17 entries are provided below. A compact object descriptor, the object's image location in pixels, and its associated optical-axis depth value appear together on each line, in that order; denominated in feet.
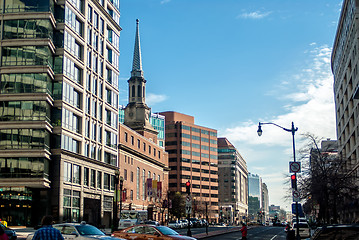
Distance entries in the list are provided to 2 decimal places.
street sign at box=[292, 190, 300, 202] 98.96
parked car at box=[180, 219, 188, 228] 265.67
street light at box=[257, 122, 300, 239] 113.09
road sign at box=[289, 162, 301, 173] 96.12
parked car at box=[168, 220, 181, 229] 235.93
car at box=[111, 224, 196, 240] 76.95
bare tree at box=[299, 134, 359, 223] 150.00
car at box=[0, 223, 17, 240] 98.83
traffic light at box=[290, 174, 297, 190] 100.49
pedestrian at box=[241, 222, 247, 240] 102.79
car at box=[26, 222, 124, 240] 65.36
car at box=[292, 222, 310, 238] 143.63
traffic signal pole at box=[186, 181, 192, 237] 118.70
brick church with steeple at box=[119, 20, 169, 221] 287.28
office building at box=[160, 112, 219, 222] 570.46
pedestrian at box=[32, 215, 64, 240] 34.14
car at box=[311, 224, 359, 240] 40.87
